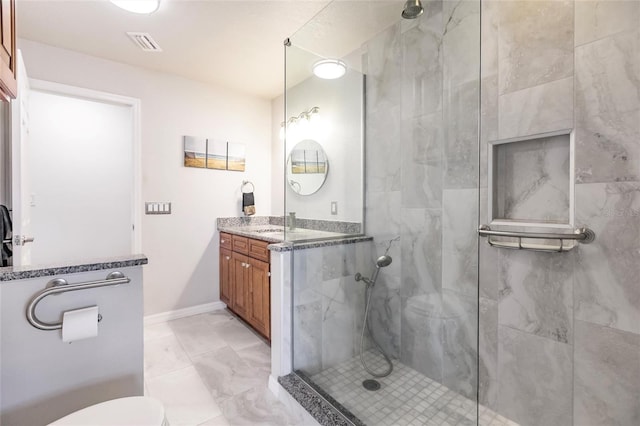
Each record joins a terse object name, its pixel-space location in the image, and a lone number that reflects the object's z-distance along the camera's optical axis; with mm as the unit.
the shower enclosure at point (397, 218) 1636
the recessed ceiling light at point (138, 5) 1794
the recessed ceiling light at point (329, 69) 2305
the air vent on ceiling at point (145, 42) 2253
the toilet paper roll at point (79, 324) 1259
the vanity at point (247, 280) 2412
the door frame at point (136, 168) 2754
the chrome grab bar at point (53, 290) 1237
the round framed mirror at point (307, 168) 2463
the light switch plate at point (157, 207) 2859
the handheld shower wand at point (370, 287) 1989
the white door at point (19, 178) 1666
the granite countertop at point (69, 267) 1218
